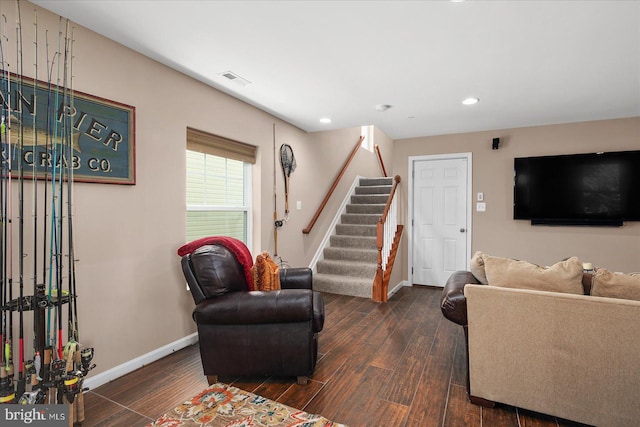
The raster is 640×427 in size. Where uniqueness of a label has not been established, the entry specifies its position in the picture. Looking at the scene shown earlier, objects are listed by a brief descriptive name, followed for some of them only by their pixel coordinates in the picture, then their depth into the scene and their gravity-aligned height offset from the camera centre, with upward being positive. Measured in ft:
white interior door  15.46 -0.29
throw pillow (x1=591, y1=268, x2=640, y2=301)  5.36 -1.22
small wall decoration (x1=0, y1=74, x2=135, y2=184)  5.69 +1.62
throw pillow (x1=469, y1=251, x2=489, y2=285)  7.07 -1.24
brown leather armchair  6.57 -2.34
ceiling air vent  8.68 +3.76
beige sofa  5.16 -2.38
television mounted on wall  12.43 +0.99
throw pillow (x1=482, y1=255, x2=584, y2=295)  5.70 -1.14
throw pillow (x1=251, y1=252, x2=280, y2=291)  8.06 -1.56
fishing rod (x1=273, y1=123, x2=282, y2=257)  12.50 +0.05
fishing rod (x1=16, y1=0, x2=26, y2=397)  5.09 +0.28
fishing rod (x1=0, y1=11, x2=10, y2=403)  4.76 -0.29
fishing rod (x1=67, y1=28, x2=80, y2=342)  5.64 -0.97
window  9.46 +0.73
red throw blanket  7.75 -0.86
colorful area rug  5.66 -3.66
